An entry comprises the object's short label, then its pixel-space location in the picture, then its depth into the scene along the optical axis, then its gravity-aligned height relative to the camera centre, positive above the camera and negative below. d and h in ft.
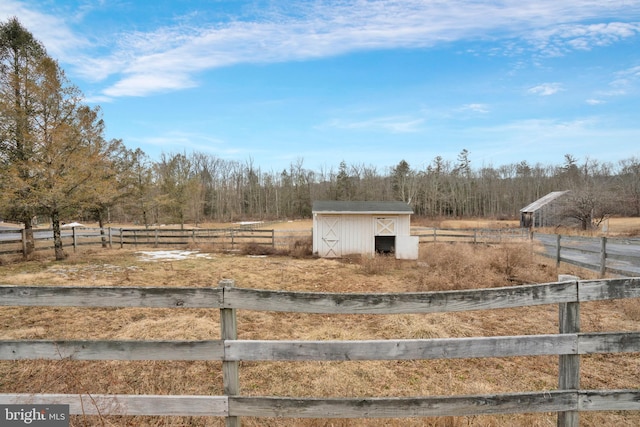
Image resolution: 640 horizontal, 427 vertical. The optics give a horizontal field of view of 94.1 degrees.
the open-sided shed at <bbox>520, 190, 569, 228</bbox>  103.91 -2.69
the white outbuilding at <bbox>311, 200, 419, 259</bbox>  57.06 -3.97
